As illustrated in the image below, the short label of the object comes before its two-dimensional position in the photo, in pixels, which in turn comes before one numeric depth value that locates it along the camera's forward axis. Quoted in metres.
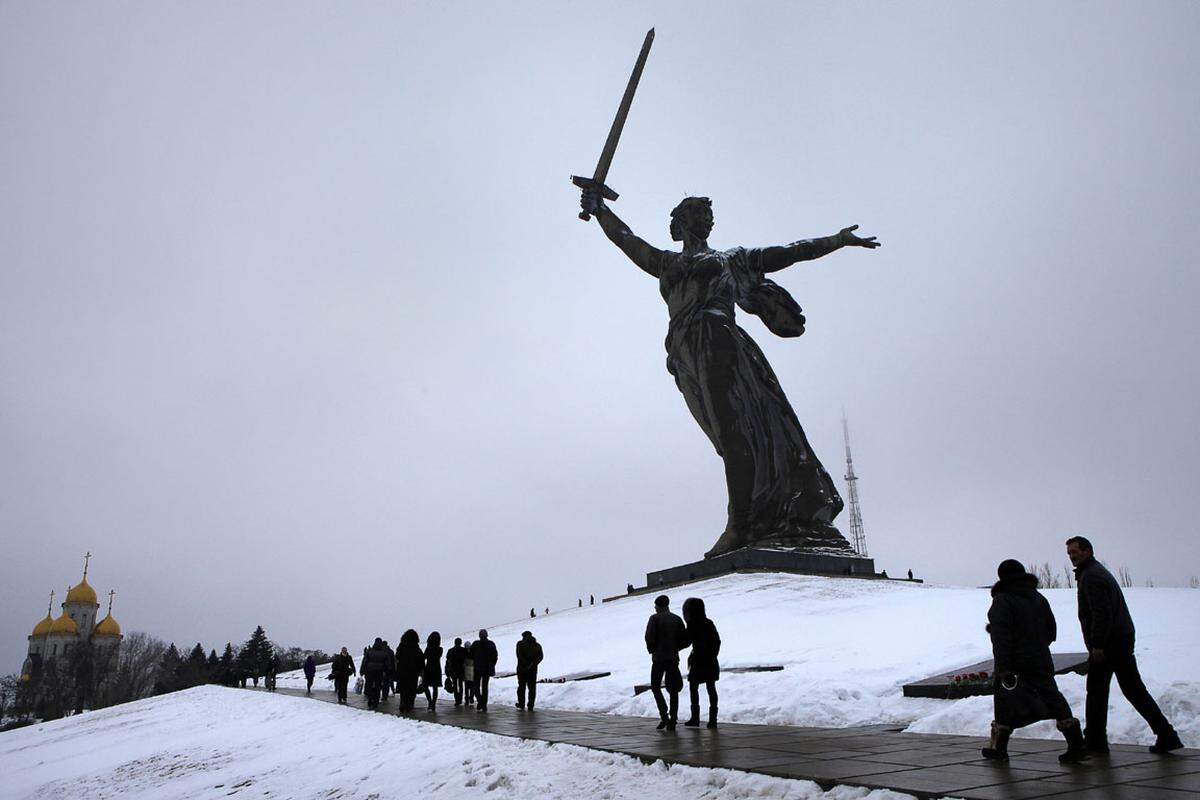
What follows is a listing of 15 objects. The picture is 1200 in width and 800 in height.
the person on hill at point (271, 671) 25.39
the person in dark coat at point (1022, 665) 4.94
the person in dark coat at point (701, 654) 7.69
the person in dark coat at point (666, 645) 7.88
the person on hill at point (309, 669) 21.63
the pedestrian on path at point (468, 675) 12.24
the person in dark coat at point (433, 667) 12.56
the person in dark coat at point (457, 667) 12.64
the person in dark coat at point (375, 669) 13.62
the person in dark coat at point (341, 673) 15.58
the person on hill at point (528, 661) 10.81
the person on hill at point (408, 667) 12.08
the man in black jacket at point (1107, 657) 5.11
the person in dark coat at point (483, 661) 11.20
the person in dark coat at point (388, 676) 14.74
